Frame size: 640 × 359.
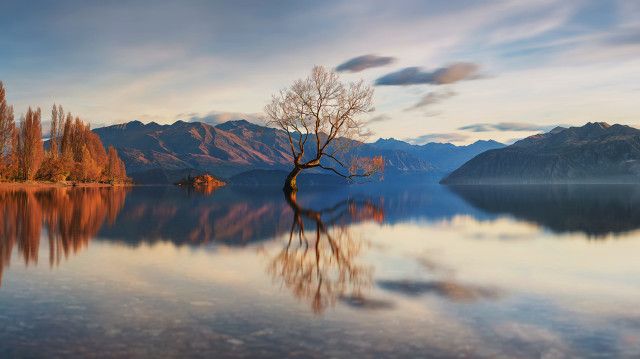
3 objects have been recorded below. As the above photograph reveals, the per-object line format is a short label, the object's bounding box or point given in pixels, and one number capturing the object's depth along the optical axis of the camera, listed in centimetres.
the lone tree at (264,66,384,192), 6141
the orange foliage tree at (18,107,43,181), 10138
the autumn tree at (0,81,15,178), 10056
